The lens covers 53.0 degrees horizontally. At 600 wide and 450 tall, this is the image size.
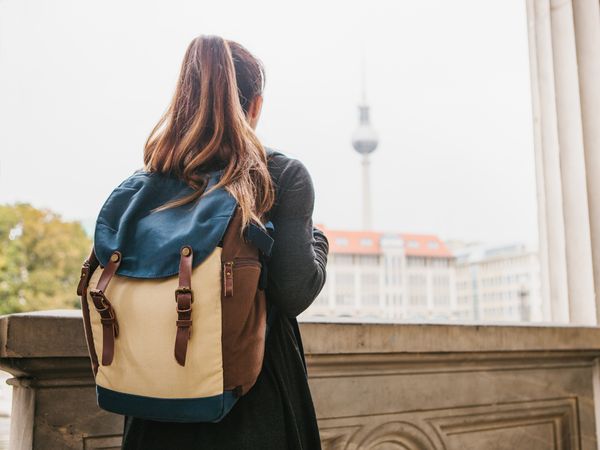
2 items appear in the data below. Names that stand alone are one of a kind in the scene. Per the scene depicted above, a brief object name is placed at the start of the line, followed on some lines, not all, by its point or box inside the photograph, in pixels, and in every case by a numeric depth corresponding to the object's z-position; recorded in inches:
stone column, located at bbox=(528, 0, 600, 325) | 104.5
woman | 48.0
